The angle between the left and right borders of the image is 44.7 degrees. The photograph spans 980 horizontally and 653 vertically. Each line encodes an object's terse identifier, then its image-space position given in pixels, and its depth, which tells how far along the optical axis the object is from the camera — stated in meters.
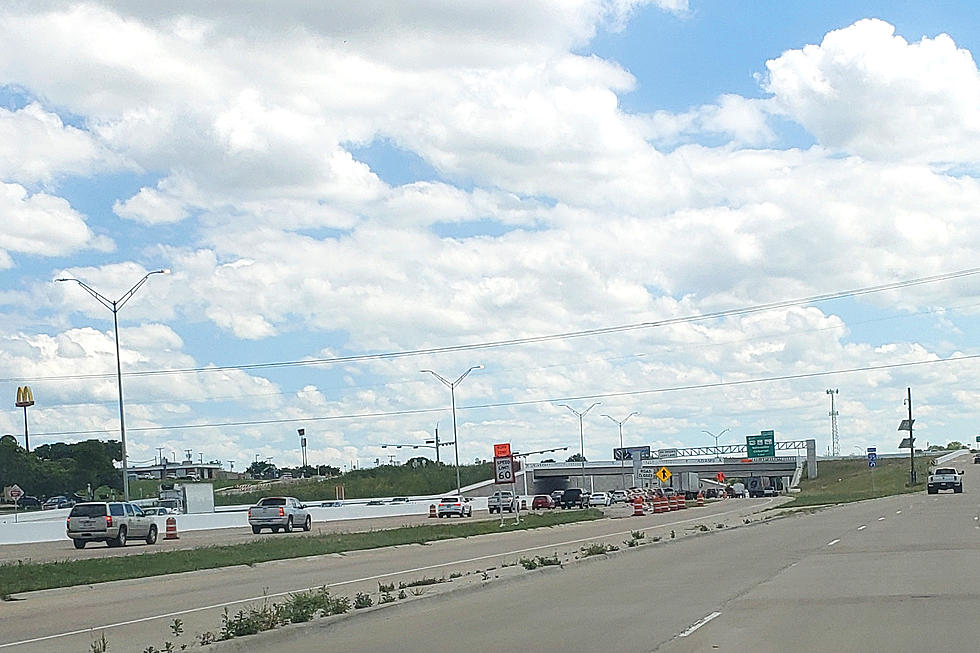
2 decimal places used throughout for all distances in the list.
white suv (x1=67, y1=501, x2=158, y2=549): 43.66
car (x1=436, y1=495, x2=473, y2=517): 73.06
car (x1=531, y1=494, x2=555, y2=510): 85.38
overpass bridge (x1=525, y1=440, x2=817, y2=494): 146.88
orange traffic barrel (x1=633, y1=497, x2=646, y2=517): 64.49
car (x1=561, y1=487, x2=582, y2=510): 89.88
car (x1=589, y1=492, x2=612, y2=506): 87.83
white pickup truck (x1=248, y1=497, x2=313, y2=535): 54.34
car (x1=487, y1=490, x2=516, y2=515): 82.75
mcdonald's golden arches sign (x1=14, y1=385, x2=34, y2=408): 124.12
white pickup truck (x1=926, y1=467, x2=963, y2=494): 81.19
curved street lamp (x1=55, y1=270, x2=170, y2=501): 54.16
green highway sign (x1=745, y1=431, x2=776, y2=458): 147.00
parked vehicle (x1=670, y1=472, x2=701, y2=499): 113.44
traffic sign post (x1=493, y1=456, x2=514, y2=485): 46.25
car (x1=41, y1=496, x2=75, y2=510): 102.48
